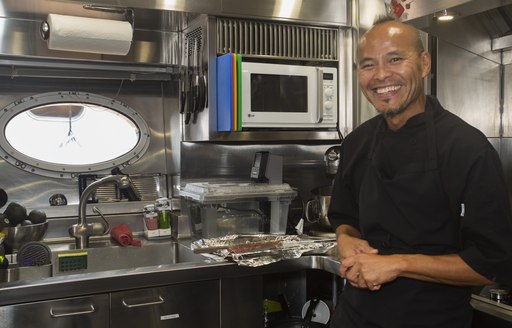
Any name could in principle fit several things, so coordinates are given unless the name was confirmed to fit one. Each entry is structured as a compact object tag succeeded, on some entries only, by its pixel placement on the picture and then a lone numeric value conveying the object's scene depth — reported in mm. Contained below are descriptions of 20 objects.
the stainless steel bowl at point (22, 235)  2293
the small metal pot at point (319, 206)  2551
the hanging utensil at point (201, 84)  2494
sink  2322
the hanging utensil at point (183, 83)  2711
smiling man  1257
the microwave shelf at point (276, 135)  2477
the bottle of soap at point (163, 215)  2684
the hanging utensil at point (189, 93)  2603
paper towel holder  2363
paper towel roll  2283
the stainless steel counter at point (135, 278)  1796
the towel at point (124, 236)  2543
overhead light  2045
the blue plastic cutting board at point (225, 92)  2381
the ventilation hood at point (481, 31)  2338
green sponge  2295
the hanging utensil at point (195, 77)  2553
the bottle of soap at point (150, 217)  2672
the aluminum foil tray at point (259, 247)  2105
